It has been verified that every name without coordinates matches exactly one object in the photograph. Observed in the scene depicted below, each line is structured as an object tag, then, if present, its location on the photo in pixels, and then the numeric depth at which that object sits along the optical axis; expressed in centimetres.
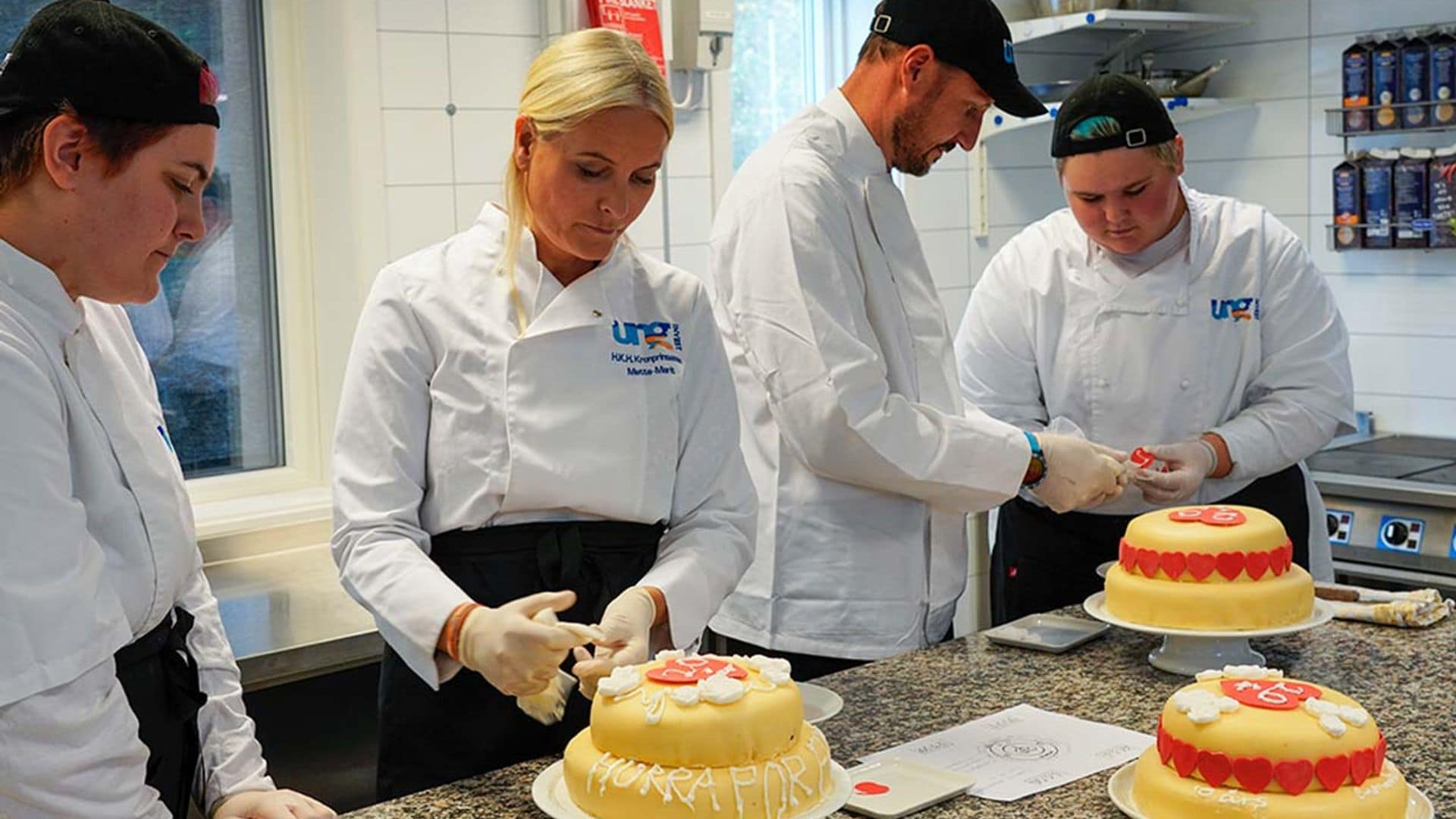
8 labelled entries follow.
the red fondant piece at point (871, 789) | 137
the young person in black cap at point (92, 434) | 119
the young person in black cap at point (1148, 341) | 231
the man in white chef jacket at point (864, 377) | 196
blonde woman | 160
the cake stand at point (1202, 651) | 172
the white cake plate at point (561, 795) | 122
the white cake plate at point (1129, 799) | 123
